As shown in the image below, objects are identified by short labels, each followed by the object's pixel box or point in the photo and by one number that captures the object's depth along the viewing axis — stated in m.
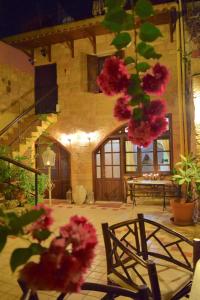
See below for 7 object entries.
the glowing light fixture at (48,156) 8.14
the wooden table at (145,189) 8.09
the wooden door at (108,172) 9.27
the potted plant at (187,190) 5.88
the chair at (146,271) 2.31
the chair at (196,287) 1.84
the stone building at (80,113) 8.70
